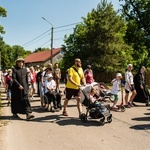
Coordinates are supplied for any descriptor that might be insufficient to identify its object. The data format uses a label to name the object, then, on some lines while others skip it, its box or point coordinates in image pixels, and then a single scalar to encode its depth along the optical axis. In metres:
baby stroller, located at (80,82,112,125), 9.12
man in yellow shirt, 9.83
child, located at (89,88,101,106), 9.44
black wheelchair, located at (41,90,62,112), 11.78
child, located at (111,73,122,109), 12.27
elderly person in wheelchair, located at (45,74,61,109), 11.80
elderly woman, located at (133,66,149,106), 13.64
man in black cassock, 9.97
